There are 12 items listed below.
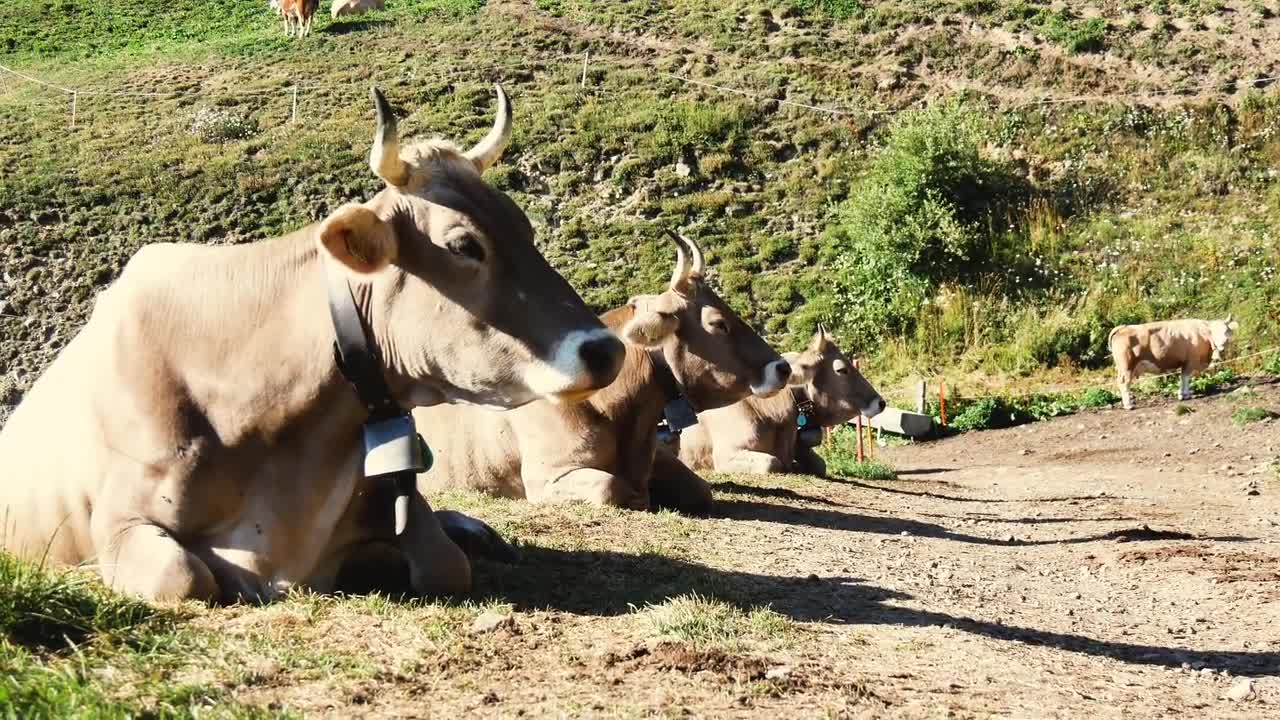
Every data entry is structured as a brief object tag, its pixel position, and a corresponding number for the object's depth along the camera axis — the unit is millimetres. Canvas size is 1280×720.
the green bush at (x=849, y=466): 15141
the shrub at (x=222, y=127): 42938
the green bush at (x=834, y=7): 50250
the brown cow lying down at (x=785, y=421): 14344
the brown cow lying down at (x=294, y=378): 4691
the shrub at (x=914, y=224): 31734
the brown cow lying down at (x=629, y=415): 9289
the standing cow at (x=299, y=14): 54750
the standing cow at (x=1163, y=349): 23094
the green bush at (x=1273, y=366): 23797
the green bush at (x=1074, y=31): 43406
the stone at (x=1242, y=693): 4402
